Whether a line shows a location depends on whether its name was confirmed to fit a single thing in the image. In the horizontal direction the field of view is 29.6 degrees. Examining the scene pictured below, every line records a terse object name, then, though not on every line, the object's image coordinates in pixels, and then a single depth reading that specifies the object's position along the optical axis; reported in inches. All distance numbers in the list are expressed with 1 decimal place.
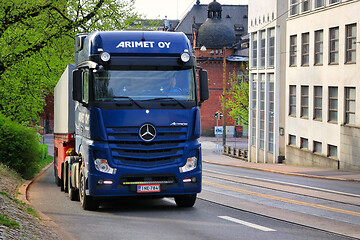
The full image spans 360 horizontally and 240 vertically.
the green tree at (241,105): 3211.1
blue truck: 539.2
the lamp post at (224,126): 2674.7
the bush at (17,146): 962.1
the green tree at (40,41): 1171.9
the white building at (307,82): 1497.3
